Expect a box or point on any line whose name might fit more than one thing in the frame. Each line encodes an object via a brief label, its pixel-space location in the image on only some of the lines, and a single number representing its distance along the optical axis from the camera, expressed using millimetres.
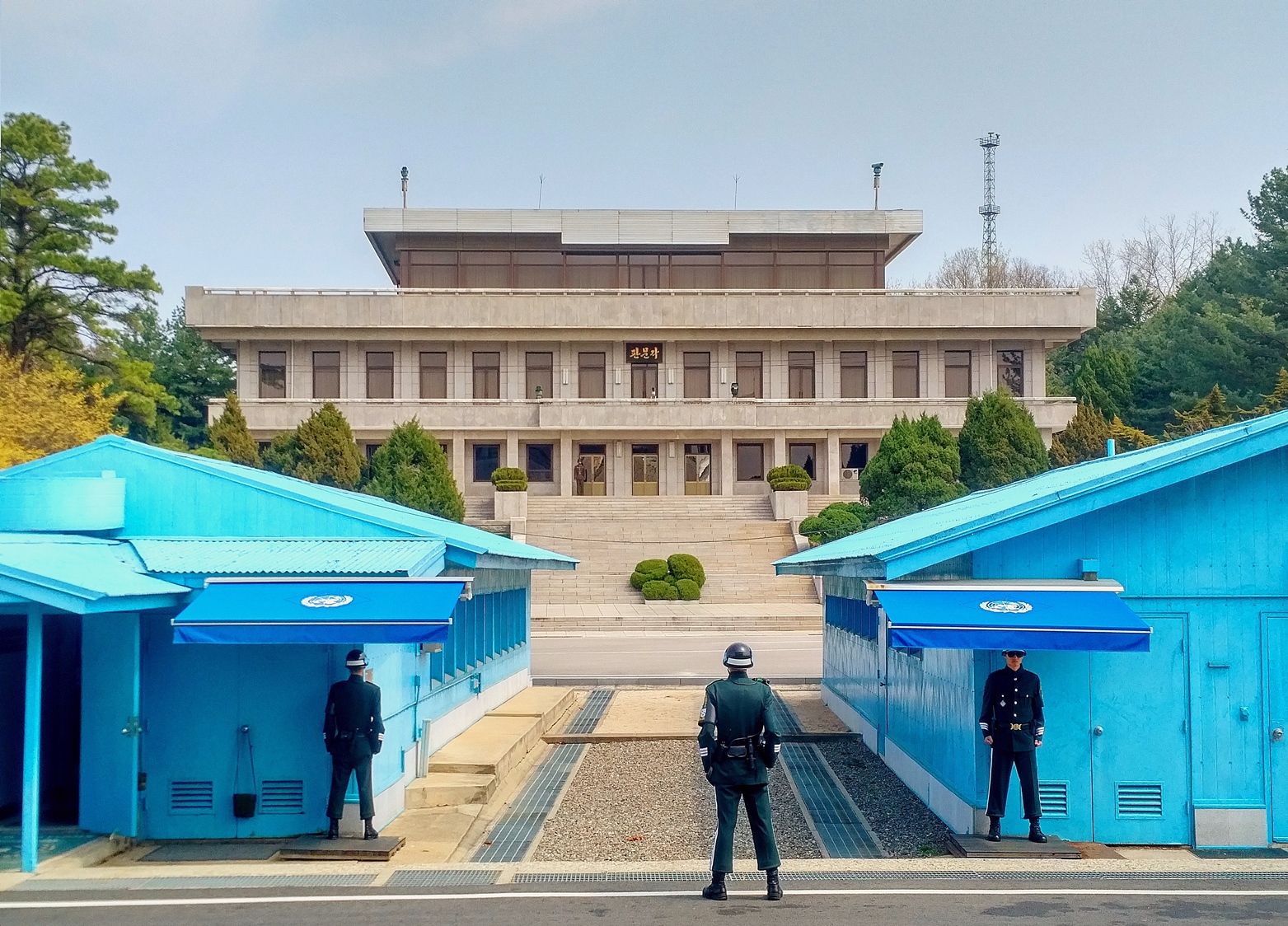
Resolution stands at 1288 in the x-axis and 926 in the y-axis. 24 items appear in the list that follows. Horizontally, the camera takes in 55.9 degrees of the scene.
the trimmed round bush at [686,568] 43906
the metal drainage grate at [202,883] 9719
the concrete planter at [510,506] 52719
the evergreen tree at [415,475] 45062
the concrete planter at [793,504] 51906
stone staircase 40250
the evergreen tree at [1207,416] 47656
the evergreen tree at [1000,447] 46781
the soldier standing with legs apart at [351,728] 11031
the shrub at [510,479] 52875
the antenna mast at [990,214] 88062
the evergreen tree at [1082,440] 50875
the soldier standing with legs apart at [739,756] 9211
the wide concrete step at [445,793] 13547
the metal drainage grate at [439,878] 9867
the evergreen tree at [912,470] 43281
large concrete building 58125
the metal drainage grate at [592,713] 20359
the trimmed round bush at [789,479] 52281
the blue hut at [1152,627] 11289
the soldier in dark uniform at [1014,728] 10781
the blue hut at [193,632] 10641
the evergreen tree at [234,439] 49281
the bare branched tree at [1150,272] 82688
